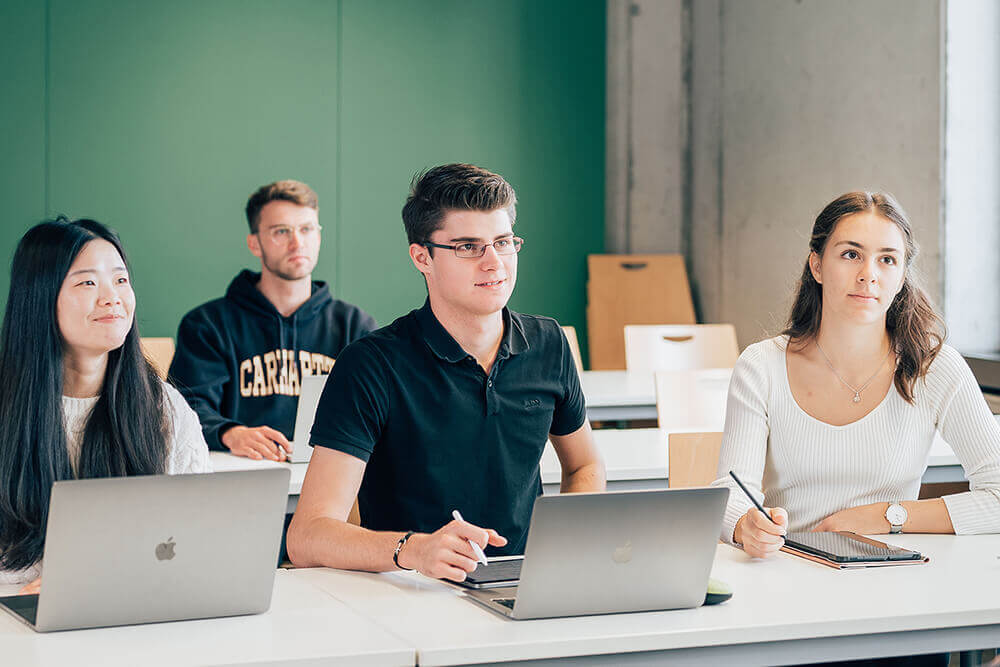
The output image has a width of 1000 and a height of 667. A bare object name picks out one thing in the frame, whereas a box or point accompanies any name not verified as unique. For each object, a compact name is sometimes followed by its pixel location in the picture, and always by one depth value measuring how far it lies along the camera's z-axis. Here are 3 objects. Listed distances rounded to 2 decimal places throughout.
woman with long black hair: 2.08
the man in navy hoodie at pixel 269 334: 3.70
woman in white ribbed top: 2.43
